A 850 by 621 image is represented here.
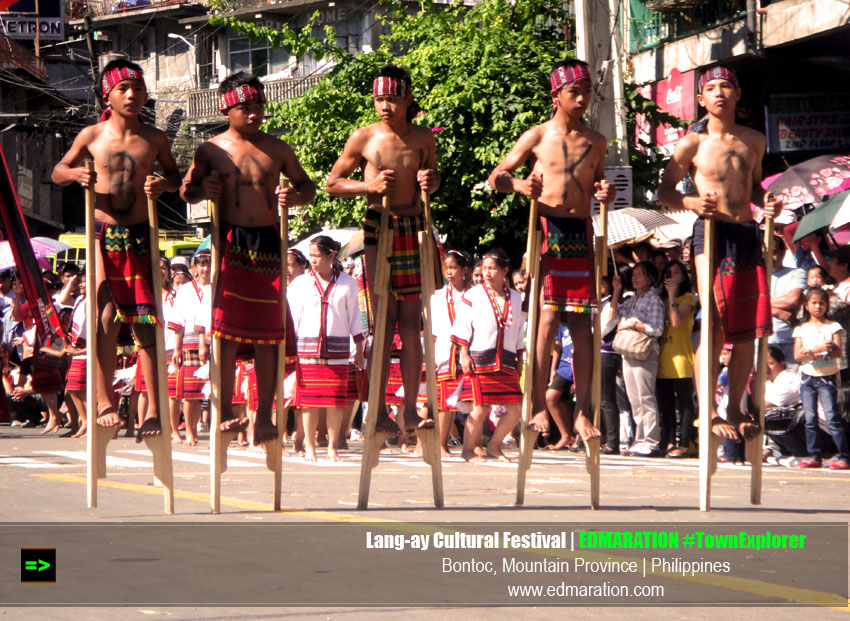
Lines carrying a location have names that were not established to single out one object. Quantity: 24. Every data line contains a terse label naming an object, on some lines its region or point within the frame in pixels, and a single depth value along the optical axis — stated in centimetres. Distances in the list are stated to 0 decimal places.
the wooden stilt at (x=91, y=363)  1585
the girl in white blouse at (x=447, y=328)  2844
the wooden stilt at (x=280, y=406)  1661
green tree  4047
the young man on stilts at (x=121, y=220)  1652
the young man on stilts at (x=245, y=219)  1658
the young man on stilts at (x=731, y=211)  1703
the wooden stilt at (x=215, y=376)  1634
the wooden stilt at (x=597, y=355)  1672
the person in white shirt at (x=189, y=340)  3137
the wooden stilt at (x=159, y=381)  1636
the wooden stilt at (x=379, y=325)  1667
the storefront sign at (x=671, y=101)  4894
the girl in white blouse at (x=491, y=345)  2755
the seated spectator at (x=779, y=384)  2584
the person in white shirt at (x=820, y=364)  2434
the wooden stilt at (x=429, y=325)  1689
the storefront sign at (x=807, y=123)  4694
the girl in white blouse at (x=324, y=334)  2780
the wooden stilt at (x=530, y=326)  1683
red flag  1791
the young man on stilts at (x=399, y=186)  1716
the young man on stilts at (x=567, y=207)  1722
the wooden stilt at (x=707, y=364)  1655
